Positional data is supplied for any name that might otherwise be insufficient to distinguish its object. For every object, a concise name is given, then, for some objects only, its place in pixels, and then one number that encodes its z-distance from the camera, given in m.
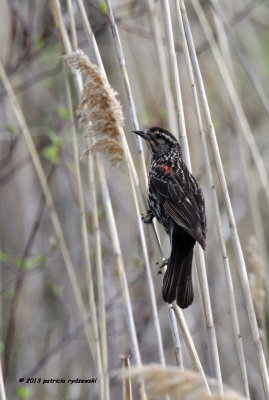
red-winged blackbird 5.31
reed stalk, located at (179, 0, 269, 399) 5.02
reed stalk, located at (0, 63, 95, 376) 6.02
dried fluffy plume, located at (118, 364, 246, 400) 2.76
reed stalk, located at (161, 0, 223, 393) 5.04
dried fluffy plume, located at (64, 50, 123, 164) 4.59
